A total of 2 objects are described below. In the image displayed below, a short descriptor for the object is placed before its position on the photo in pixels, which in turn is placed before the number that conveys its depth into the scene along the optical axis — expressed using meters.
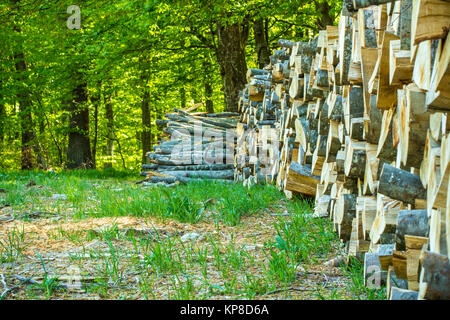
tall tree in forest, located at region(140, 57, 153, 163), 10.83
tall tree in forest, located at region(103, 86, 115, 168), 15.00
